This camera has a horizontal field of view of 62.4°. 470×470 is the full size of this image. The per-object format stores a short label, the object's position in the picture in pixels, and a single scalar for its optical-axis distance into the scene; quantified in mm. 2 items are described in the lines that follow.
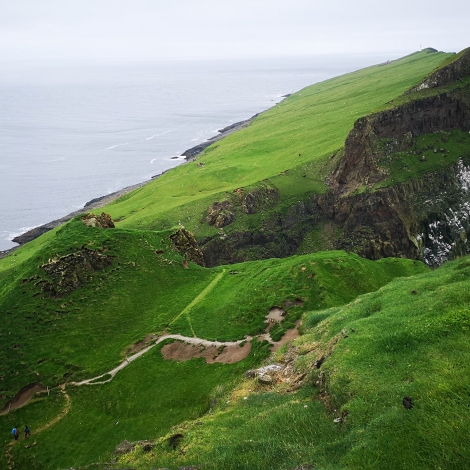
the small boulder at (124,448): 26038
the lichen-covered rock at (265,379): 29136
